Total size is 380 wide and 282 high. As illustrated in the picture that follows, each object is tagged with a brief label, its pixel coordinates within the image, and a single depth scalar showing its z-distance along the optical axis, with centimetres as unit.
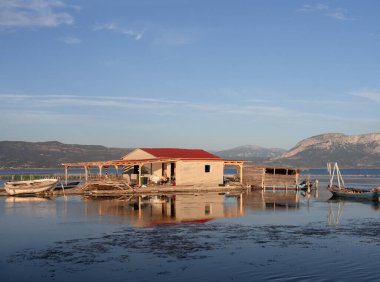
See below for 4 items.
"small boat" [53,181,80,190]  6166
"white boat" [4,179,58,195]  5491
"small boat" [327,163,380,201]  5187
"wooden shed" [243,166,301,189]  6812
